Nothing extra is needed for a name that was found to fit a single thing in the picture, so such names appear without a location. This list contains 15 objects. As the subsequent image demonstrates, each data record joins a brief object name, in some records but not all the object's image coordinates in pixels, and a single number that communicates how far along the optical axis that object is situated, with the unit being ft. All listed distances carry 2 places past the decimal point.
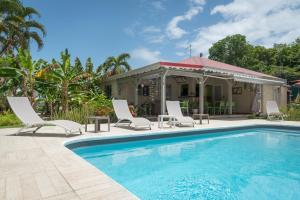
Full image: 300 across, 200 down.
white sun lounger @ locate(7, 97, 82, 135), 23.90
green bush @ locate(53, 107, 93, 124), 35.70
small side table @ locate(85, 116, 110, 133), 26.91
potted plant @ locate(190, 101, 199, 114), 55.88
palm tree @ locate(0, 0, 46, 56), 55.67
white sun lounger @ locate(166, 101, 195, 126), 33.94
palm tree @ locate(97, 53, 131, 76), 77.00
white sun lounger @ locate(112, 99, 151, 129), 30.10
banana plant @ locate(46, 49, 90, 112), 42.09
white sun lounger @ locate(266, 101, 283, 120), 46.32
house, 46.16
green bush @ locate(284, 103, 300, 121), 46.60
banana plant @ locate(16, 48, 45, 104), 40.11
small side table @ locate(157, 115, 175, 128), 32.62
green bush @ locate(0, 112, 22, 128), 34.62
